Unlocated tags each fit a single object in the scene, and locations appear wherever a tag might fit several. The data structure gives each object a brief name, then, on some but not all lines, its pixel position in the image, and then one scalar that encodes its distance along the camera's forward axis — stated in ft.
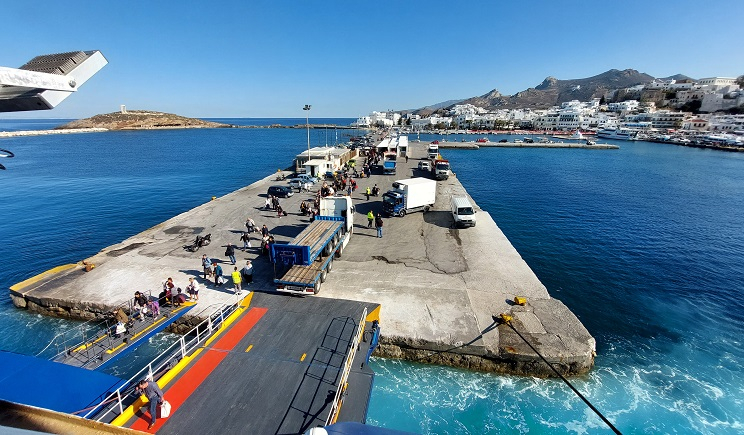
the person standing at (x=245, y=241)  73.31
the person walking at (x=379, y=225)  81.27
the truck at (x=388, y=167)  159.02
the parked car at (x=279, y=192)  114.11
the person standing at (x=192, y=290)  52.03
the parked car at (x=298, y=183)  124.59
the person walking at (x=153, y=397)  27.84
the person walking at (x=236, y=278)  52.80
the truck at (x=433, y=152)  200.13
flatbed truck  50.93
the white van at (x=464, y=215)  87.81
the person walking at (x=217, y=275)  57.00
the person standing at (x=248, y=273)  58.34
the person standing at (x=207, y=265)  59.57
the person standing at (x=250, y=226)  81.24
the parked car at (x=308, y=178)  130.27
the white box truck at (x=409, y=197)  98.48
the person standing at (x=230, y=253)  64.28
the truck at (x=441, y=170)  148.66
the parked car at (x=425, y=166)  168.55
